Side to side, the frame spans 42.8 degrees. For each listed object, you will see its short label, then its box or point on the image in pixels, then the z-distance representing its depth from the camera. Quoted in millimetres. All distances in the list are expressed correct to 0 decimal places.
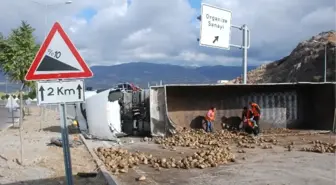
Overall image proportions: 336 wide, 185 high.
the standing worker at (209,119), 18991
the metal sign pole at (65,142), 5691
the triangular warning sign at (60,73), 5656
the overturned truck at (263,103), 19719
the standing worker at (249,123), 18531
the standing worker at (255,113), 18734
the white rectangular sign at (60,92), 5637
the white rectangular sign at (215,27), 18312
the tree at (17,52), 18812
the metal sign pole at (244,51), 19281
